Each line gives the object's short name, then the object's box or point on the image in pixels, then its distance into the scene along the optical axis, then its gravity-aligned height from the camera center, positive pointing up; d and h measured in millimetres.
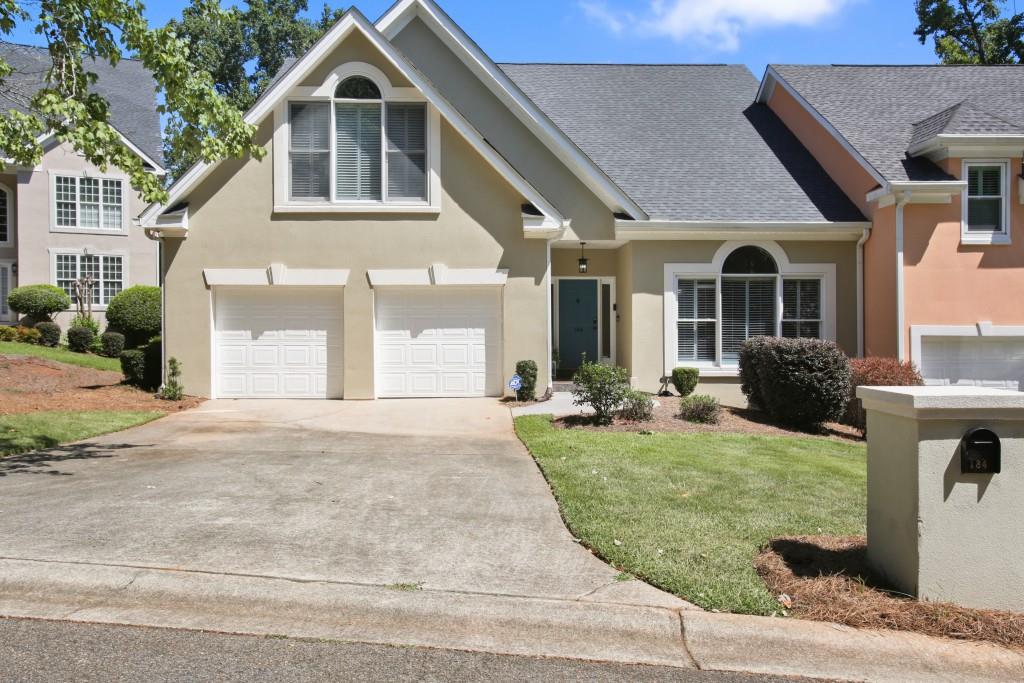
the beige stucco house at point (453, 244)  15203 +1729
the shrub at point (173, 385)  14977 -956
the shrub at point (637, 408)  12492 -1198
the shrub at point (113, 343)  24156 -264
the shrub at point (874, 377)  13781 -814
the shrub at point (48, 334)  25219 +18
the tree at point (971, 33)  33469 +12585
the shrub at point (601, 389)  12211 -882
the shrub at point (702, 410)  12977 -1287
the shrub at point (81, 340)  24844 -172
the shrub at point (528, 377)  15203 -852
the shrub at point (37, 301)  26047 +1086
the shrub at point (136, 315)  24094 +576
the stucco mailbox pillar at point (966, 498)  4961 -1046
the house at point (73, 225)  27703 +3828
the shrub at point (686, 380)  16297 -994
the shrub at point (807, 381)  13164 -831
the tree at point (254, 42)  40812 +15009
